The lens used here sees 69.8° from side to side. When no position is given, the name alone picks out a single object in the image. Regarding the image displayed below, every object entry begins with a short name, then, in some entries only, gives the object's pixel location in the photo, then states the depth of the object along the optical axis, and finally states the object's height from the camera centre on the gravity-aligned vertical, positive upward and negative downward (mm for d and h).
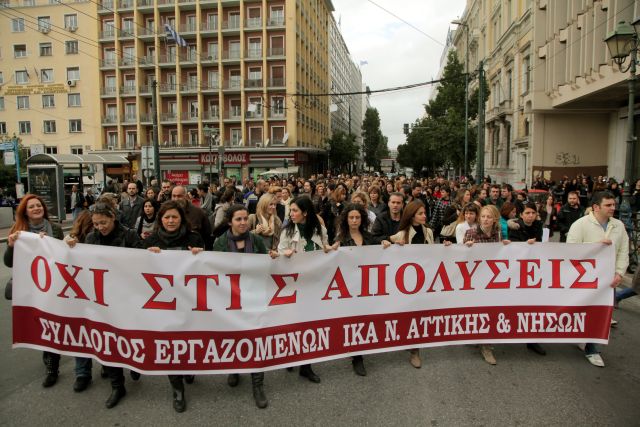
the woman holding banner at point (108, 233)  4016 -487
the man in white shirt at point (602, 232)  4545 -556
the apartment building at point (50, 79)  47906 +10565
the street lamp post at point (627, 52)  9102 +2561
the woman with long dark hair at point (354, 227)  4625 -501
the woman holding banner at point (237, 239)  4152 -559
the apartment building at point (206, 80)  44312 +9845
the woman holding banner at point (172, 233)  4031 -482
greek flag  33656 +10465
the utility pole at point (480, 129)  18484 +2039
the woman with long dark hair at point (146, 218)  6518 -575
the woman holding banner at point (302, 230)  4762 -544
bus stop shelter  17250 -60
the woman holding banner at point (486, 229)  4758 -539
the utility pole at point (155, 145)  20078 +1507
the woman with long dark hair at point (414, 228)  4766 -519
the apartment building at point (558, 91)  20438 +4738
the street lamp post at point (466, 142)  24972 +2067
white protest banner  3766 -1085
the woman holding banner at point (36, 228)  4062 -473
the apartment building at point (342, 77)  76750 +21110
